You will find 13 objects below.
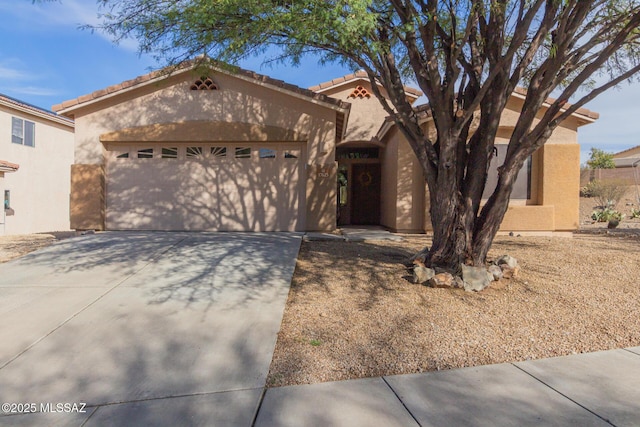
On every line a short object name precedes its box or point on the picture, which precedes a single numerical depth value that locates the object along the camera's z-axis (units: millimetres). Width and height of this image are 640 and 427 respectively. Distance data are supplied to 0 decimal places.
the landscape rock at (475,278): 5684
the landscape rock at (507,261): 6383
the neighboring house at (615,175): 24094
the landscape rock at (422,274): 5941
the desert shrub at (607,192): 19656
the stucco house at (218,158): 11000
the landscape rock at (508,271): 6195
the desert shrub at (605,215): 16308
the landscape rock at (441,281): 5754
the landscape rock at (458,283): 5742
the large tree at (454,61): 5637
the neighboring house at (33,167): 17328
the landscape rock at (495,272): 6031
